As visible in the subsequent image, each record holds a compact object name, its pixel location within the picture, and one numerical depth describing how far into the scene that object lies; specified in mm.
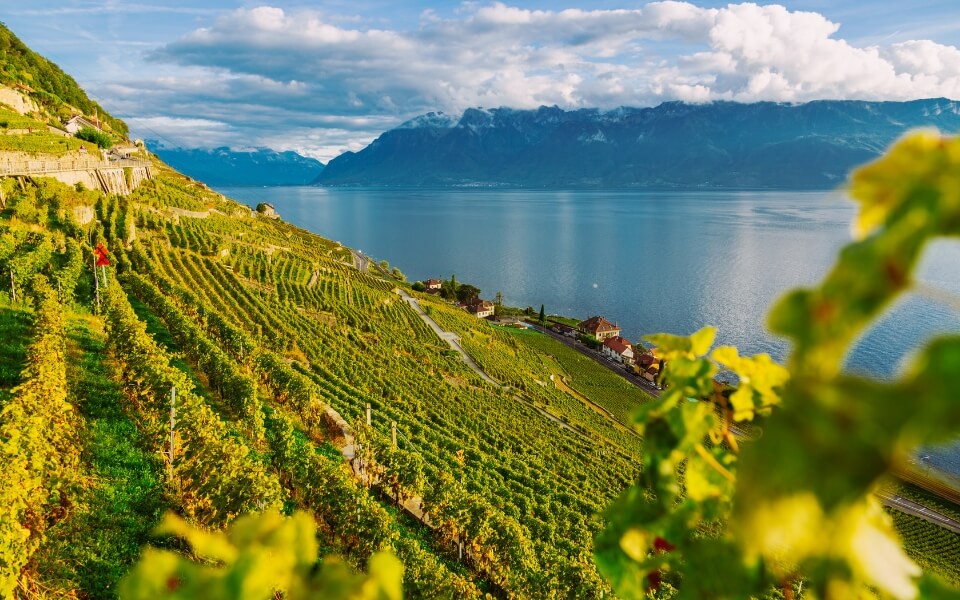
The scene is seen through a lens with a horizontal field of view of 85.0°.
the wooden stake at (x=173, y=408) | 12492
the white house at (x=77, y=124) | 57719
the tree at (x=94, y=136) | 57219
